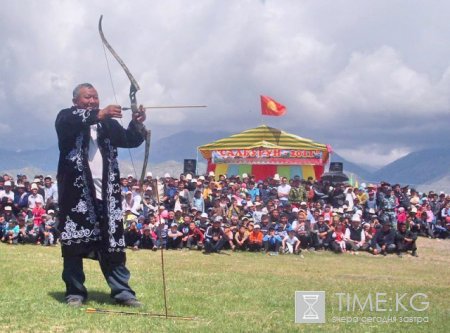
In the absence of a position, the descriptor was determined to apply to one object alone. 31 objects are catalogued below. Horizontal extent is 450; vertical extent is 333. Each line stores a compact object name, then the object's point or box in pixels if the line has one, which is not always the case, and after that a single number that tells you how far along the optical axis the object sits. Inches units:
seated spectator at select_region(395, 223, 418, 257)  733.9
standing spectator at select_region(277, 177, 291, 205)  883.1
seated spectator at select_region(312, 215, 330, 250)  749.9
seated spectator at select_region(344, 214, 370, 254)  754.2
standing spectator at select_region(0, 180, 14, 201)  740.7
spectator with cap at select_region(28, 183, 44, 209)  728.2
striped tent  1253.7
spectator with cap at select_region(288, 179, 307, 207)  869.2
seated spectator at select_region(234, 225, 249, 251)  724.0
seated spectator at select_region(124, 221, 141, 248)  696.4
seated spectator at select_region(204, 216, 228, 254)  698.7
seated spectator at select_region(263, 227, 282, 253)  725.9
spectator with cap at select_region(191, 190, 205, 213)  829.8
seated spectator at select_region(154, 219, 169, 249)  712.0
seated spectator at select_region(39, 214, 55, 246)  673.0
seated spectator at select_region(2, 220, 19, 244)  671.8
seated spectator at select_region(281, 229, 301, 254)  718.5
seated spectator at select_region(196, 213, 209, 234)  737.8
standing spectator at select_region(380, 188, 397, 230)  818.5
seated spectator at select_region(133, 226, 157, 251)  696.3
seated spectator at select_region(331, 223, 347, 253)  743.7
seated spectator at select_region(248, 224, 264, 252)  725.9
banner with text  1248.8
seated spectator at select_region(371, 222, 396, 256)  737.0
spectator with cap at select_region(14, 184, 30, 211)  738.2
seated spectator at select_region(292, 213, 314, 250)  745.6
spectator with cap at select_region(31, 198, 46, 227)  690.2
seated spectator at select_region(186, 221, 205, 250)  727.1
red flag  1400.1
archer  268.4
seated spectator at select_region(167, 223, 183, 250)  719.1
